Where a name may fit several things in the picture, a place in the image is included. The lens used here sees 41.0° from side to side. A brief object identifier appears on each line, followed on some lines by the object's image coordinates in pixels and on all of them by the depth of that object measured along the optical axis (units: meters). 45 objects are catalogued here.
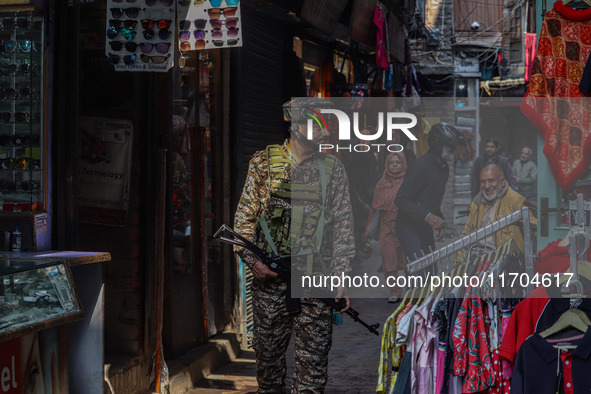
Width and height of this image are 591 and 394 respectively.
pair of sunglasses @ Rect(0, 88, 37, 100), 4.89
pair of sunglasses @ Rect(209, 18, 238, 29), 5.52
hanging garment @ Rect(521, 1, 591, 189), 5.38
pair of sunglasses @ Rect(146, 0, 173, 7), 5.39
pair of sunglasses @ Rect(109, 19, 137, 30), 5.37
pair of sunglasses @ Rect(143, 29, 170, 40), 5.35
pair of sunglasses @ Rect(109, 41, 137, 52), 5.36
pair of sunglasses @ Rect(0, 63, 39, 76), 4.89
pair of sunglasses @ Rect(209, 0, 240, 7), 5.53
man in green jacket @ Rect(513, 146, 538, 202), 15.89
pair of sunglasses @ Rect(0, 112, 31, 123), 4.91
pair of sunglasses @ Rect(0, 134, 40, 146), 4.92
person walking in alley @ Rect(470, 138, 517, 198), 10.98
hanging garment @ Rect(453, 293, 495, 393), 4.34
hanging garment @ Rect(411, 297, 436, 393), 4.55
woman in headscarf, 10.84
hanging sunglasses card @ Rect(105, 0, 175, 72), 5.34
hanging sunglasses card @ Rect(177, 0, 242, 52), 5.52
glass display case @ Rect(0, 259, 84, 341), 3.83
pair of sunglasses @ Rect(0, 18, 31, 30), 4.87
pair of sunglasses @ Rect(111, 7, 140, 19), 5.38
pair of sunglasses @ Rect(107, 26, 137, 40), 5.36
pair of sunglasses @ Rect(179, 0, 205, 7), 5.52
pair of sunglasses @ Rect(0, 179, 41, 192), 4.93
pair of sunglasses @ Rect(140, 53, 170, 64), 5.33
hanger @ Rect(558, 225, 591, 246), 4.40
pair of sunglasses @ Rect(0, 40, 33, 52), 4.88
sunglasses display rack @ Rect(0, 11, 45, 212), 4.88
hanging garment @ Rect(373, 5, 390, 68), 12.57
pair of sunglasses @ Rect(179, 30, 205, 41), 5.55
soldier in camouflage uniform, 4.97
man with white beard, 7.20
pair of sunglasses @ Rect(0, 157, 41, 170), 4.93
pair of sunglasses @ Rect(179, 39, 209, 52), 5.55
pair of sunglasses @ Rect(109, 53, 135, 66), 5.34
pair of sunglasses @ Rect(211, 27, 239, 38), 5.52
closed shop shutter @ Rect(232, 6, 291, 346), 8.36
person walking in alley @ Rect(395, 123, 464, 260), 10.03
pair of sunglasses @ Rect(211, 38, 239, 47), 5.52
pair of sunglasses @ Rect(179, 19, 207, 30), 5.54
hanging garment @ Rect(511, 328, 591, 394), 4.09
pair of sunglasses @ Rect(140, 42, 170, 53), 5.33
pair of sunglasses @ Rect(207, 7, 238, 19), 5.52
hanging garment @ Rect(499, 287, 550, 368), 4.28
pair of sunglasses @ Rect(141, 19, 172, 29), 5.37
